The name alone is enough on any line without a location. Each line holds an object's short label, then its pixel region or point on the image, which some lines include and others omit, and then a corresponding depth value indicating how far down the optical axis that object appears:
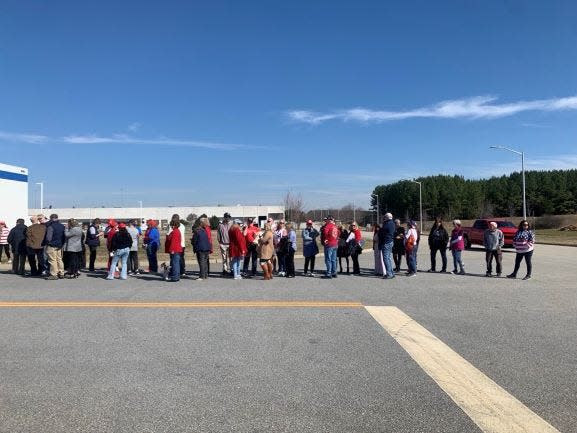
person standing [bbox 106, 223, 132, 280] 13.38
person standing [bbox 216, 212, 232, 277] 14.48
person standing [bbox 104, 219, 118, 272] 13.97
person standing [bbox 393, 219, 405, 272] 15.08
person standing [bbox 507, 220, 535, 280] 13.62
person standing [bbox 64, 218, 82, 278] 13.62
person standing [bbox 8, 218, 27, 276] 14.38
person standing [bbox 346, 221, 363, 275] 14.73
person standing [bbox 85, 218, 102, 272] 15.01
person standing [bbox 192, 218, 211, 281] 13.39
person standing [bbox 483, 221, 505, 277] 14.27
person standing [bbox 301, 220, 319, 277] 14.57
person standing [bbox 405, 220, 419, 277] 14.38
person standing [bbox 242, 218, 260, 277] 14.48
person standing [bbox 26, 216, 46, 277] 13.89
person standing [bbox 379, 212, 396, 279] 13.66
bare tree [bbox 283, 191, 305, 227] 81.12
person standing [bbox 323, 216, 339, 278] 13.77
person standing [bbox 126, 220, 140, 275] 14.66
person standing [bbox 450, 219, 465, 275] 14.67
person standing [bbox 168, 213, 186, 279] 13.38
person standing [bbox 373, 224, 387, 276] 14.55
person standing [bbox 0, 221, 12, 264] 17.16
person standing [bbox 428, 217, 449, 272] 15.02
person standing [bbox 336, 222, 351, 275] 14.93
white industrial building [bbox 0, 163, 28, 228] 24.44
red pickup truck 27.44
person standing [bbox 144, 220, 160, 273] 14.87
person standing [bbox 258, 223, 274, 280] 13.34
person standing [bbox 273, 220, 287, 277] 14.16
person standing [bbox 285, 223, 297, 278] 13.98
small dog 13.20
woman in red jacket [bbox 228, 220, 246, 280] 13.26
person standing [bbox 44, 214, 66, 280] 13.36
